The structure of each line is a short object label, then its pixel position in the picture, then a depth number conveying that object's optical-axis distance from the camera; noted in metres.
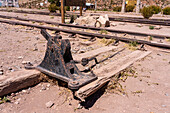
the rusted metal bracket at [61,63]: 2.70
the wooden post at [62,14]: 11.04
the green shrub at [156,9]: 28.48
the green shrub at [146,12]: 15.54
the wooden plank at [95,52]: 4.49
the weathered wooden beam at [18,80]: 2.75
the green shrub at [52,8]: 22.17
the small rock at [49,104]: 2.62
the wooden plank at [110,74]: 2.42
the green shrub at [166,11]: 25.05
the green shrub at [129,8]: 32.91
